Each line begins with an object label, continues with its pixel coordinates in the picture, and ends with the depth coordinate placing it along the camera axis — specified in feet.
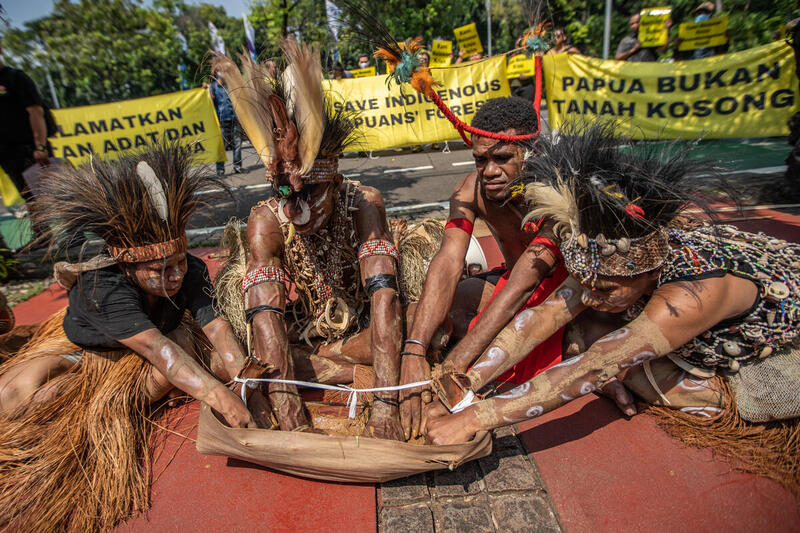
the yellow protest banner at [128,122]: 24.30
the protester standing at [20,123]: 15.19
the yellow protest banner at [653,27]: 25.67
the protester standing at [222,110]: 24.11
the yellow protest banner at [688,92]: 18.76
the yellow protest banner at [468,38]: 33.40
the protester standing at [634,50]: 27.12
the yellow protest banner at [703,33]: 23.62
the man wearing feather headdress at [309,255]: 6.47
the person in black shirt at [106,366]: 6.27
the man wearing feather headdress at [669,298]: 5.56
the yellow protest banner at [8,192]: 19.90
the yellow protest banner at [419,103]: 26.32
